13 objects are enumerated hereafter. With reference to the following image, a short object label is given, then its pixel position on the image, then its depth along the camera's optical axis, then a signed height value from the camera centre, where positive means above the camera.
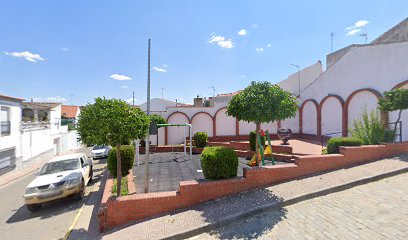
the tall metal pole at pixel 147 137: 7.91 -0.56
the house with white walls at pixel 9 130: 16.19 -0.57
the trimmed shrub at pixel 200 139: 18.30 -1.39
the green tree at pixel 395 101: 9.59 +0.95
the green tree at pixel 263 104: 7.20 +0.60
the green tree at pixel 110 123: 6.80 -0.03
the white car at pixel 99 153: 20.88 -2.89
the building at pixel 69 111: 43.72 +2.27
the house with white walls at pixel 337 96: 13.46 +1.96
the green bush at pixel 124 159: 10.07 -1.76
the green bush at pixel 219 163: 7.11 -1.32
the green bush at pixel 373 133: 9.65 -0.49
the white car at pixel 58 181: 8.37 -2.36
